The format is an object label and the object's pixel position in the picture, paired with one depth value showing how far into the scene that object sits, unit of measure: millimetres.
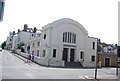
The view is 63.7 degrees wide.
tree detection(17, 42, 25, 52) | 34499
